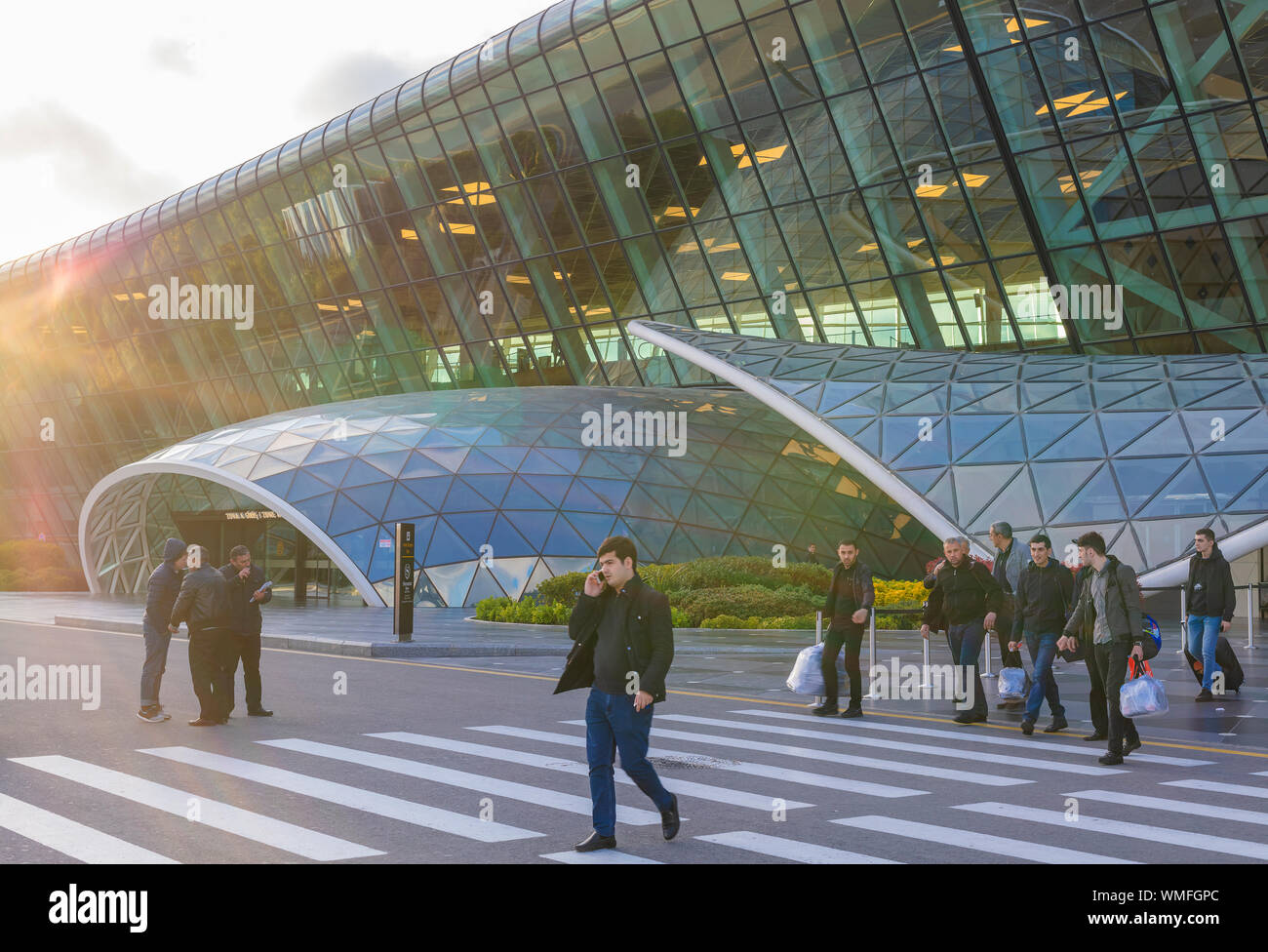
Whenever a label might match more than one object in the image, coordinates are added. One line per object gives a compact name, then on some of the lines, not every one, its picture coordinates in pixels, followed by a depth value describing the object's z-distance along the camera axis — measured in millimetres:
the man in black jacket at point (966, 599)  13914
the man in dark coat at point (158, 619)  13219
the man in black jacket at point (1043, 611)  12914
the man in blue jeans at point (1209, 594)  15195
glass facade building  27766
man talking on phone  7727
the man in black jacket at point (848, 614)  13961
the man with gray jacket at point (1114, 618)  11133
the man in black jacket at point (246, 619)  13594
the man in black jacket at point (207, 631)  12836
